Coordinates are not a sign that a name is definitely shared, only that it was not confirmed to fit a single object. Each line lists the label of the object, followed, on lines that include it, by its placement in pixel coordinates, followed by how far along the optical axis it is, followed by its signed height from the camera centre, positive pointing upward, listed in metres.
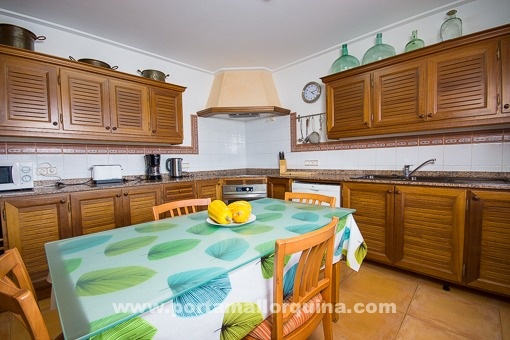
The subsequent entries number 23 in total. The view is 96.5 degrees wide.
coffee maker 2.76 -0.03
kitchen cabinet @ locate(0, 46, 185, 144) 1.84 +0.61
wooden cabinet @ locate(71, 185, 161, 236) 1.98 -0.40
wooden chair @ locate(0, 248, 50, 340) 0.45 -0.29
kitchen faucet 2.22 -0.11
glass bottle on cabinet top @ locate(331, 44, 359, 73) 2.63 +1.15
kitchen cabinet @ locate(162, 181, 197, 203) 2.52 -0.32
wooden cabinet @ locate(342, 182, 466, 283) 1.75 -0.56
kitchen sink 1.84 -0.19
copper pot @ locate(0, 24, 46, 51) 1.83 +1.07
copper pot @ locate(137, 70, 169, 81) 2.70 +1.07
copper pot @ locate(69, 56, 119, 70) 2.22 +1.02
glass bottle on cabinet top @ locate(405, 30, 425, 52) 2.16 +1.11
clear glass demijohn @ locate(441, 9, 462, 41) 2.00 +1.17
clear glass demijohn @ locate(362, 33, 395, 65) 2.37 +1.14
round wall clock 3.06 +0.95
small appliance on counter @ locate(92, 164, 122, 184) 2.30 -0.09
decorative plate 1.07 -0.29
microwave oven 1.78 -0.08
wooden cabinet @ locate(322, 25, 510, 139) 1.71 +0.62
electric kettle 2.91 -0.04
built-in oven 3.01 -0.37
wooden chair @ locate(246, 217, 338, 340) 0.74 -0.51
